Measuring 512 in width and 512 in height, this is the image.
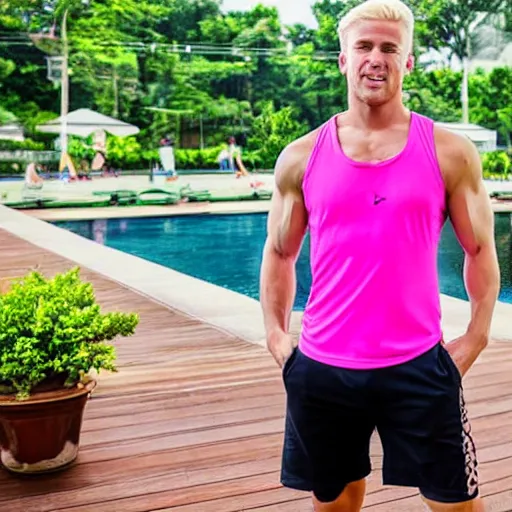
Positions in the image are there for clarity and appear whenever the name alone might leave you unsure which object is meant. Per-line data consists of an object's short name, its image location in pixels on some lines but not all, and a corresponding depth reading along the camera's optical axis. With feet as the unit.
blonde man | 4.24
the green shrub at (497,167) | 61.36
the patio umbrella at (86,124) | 54.60
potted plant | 7.40
